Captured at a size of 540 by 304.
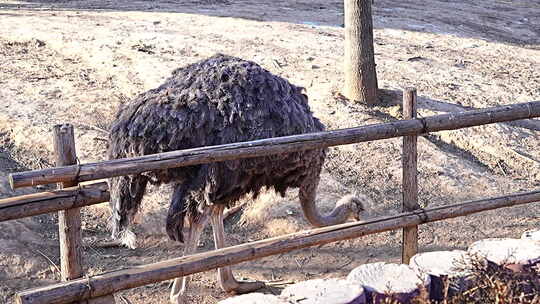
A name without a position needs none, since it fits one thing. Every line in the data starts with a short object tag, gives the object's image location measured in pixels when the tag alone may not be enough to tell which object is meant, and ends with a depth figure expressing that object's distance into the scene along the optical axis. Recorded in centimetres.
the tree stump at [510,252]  350
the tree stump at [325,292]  308
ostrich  422
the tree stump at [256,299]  309
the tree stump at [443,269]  331
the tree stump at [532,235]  385
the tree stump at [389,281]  320
